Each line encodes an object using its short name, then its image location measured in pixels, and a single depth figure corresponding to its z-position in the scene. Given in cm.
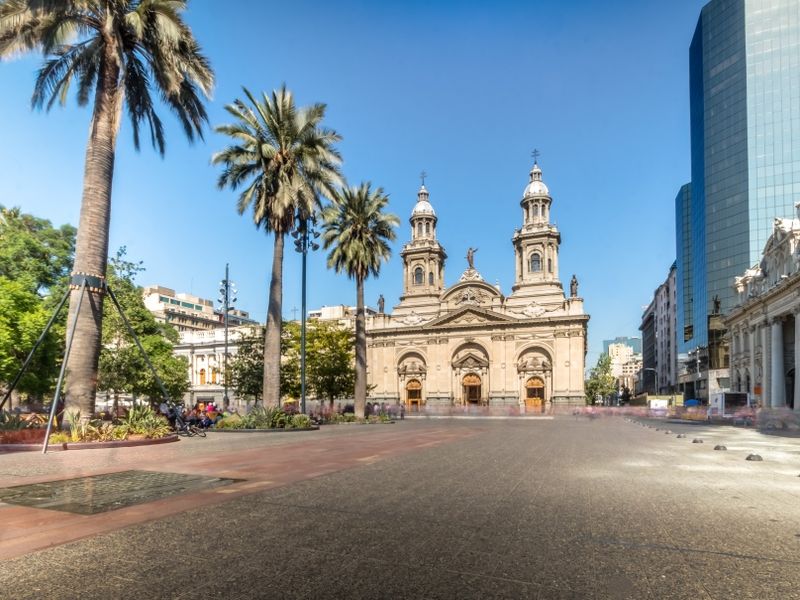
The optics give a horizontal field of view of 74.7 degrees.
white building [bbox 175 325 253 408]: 7600
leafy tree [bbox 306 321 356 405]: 4212
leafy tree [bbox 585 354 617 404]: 9762
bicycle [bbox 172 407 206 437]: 1997
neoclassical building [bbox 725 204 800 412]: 3762
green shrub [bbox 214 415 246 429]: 2360
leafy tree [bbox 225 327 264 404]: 3941
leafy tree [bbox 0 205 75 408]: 2662
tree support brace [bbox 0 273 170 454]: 1597
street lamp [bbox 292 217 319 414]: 2903
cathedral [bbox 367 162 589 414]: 6378
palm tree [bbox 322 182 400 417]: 3581
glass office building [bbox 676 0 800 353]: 8638
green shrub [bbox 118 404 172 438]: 1689
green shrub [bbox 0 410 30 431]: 1616
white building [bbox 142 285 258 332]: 10719
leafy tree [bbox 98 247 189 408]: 3334
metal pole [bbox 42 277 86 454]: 1373
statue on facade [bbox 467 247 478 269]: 7360
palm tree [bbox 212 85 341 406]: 2523
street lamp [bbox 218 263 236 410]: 4756
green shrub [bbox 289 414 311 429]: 2453
